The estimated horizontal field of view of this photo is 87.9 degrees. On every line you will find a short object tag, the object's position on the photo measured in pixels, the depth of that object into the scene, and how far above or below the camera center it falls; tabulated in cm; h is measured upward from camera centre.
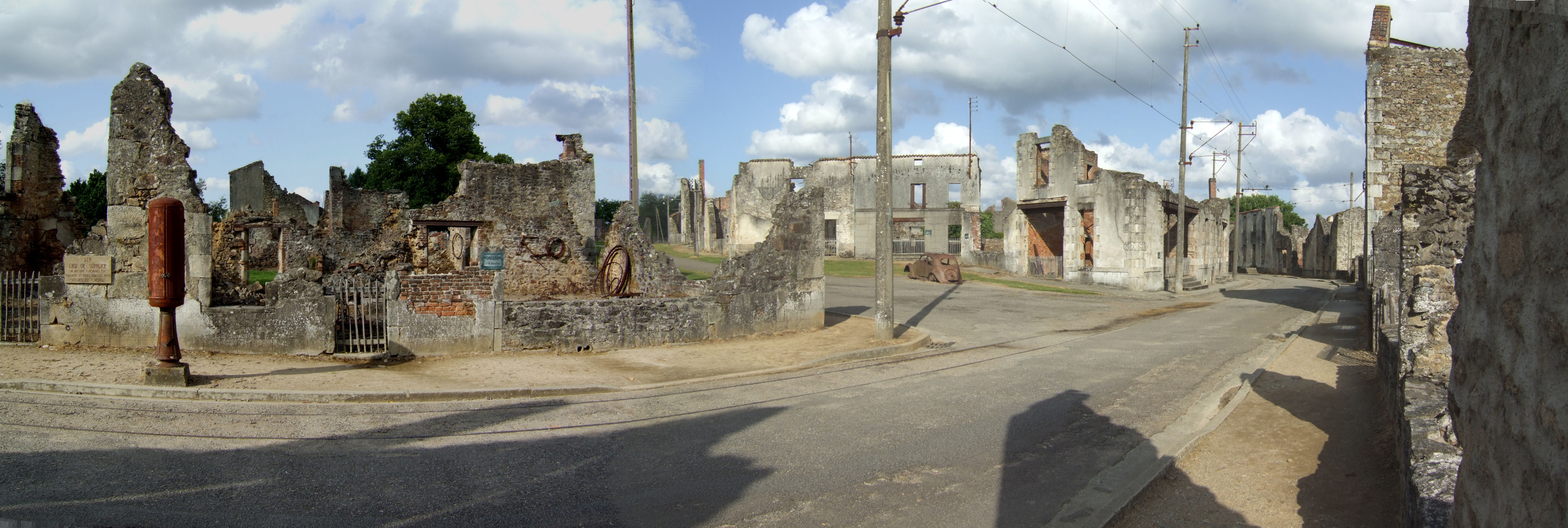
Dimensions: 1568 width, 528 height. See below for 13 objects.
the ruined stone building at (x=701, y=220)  5347 +210
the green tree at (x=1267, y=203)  8169 +444
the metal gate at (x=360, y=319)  1116 -95
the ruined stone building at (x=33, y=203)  1584 +100
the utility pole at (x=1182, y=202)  2822 +156
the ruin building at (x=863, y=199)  5000 +326
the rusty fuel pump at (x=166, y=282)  888 -32
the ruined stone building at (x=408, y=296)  1105 -71
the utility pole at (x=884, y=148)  1344 +166
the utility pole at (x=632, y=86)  2388 +489
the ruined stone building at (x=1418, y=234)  470 +14
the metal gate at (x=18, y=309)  1128 -78
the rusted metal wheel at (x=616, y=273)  1748 -52
